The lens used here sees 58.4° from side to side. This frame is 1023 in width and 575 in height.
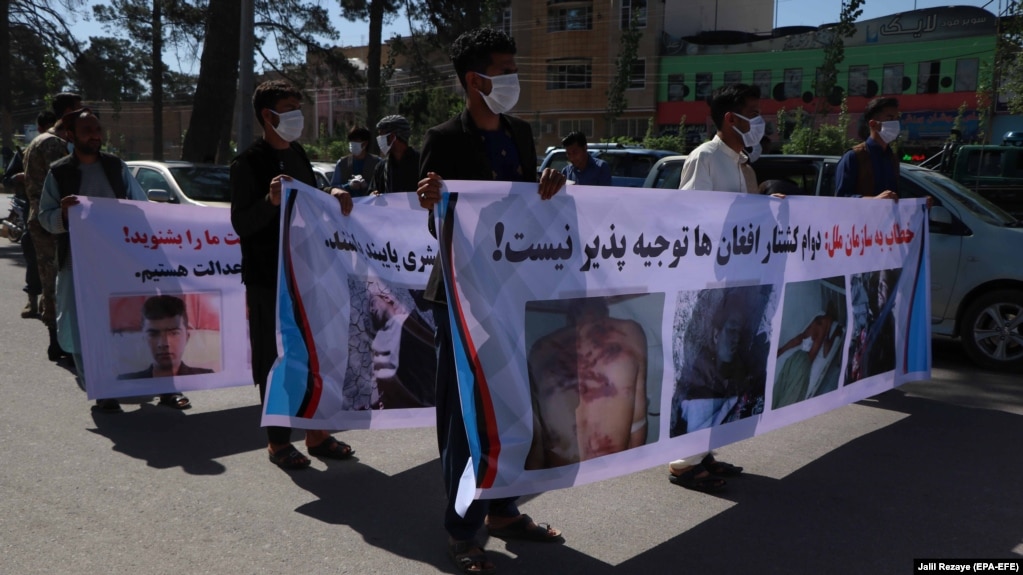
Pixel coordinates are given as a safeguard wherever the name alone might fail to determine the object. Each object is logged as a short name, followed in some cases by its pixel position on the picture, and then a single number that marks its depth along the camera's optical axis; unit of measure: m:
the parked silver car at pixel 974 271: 7.50
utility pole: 14.74
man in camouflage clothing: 7.13
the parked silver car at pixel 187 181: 10.84
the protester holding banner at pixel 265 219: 4.84
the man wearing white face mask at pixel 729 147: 4.77
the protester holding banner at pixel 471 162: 3.54
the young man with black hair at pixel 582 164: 9.11
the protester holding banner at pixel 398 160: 7.23
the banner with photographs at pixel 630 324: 3.40
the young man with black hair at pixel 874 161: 6.43
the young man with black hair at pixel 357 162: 9.43
